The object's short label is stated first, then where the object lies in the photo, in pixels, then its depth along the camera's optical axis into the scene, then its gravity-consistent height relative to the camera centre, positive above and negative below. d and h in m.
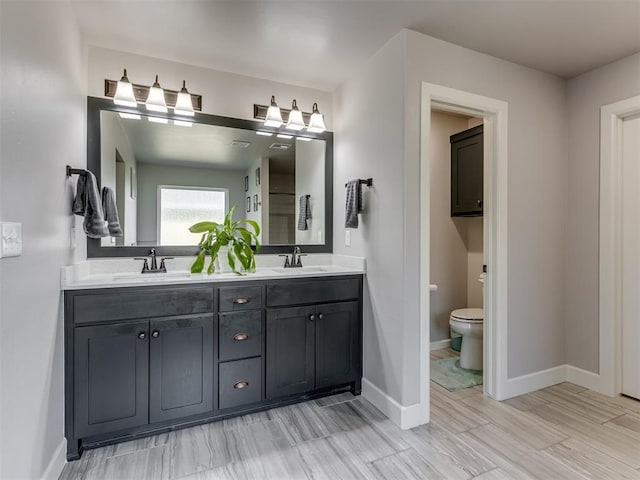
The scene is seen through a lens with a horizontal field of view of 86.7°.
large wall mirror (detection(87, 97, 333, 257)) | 2.36 +0.49
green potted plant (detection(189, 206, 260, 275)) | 2.38 -0.03
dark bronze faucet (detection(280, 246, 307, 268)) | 2.82 -0.17
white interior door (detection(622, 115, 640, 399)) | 2.46 -0.12
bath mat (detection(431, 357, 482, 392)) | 2.72 -1.15
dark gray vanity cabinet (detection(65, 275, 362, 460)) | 1.85 -0.70
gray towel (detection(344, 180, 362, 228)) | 2.48 +0.27
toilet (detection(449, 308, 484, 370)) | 2.89 -0.84
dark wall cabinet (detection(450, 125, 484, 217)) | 3.11 +0.65
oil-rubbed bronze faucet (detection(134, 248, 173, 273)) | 2.36 -0.18
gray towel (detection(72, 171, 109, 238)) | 1.93 +0.20
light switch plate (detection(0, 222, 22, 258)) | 1.11 +0.00
